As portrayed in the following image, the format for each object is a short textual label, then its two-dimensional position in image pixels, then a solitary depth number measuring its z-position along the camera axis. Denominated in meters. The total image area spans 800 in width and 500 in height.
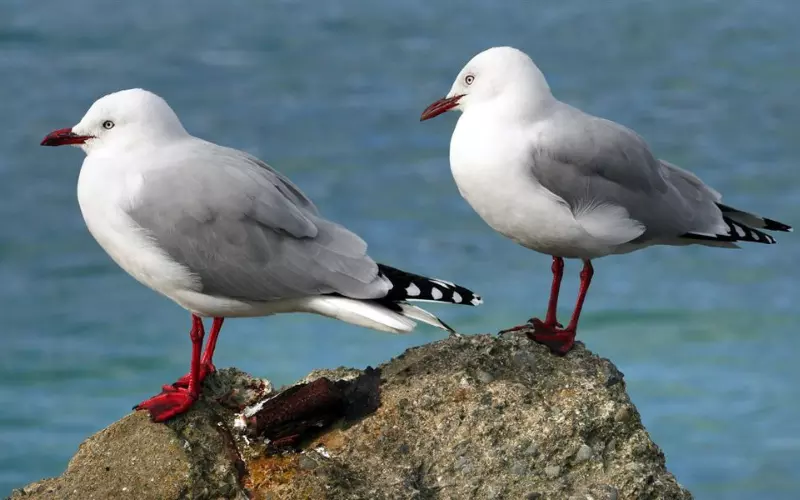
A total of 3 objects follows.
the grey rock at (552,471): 11.94
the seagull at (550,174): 13.24
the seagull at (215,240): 12.34
